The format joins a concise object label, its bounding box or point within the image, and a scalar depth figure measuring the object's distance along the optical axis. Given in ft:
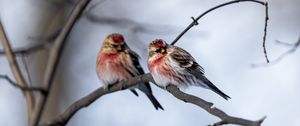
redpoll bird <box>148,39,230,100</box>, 23.25
